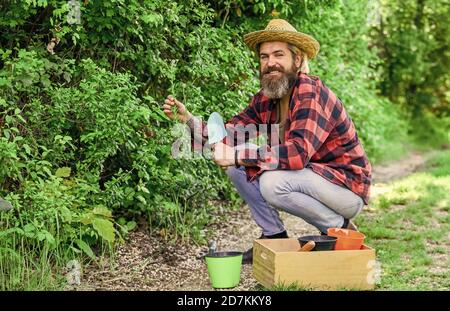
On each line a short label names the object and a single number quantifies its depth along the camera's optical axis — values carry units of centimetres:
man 406
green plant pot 382
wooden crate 368
